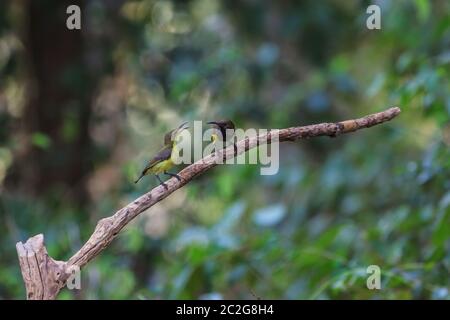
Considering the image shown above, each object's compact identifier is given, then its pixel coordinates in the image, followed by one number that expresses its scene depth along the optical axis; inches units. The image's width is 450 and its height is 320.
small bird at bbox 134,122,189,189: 96.7
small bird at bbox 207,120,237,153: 94.0
